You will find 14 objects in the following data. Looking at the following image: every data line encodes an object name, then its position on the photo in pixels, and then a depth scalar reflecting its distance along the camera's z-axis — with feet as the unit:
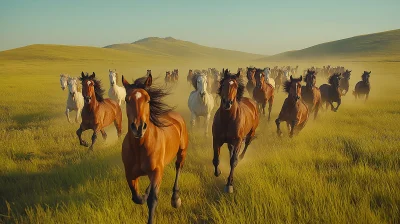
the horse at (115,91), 52.76
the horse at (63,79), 62.14
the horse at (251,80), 52.65
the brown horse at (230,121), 18.45
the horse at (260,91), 45.65
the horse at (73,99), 40.47
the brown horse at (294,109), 30.85
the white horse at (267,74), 63.98
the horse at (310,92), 41.29
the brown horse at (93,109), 26.40
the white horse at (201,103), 37.27
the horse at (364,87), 64.13
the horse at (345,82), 72.52
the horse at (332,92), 51.55
